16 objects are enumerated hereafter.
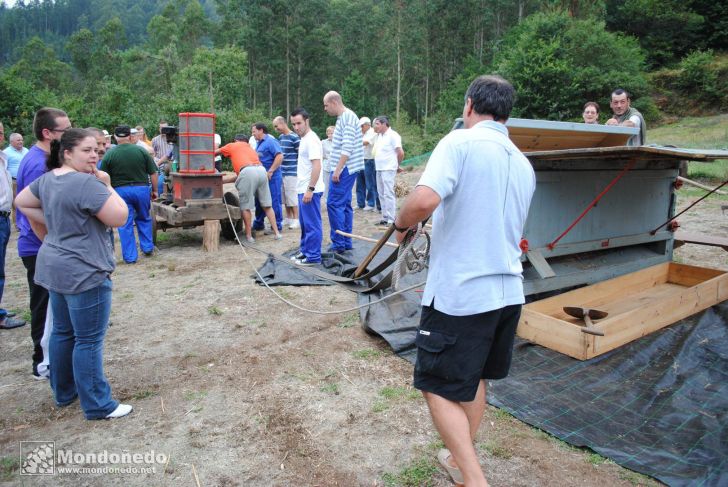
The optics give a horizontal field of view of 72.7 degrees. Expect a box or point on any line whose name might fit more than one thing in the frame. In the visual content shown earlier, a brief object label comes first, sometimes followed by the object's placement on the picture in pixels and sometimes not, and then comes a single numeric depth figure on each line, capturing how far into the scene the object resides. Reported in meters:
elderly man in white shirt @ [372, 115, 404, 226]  9.20
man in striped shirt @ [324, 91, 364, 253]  6.35
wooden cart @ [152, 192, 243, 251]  7.64
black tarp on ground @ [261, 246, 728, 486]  2.69
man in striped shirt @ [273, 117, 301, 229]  8.47
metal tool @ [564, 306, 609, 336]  4.07
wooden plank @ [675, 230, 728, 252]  5.61
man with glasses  3.66
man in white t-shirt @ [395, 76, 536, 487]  2.07
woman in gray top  2.86
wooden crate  3.84
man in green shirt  6.85
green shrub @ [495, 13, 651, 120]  24.05
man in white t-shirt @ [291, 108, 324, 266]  6.55
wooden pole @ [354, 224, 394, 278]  3.54
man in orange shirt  7.98
